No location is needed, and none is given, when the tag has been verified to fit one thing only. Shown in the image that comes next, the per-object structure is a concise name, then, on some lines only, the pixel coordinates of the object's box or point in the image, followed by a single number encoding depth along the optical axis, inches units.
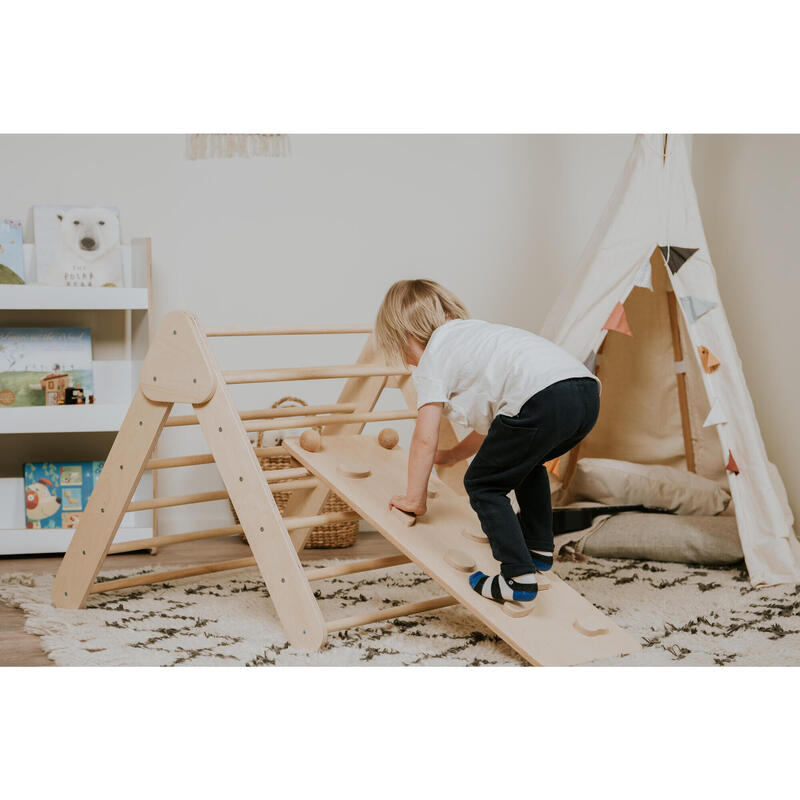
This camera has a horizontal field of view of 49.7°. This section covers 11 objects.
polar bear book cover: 113.6
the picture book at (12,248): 112.4
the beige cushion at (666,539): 99.6
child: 70.4
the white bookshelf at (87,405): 107.9
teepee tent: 96.2
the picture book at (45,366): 113.0
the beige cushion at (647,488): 111.3
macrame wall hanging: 120.0
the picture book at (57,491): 114.1
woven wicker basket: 111.3
